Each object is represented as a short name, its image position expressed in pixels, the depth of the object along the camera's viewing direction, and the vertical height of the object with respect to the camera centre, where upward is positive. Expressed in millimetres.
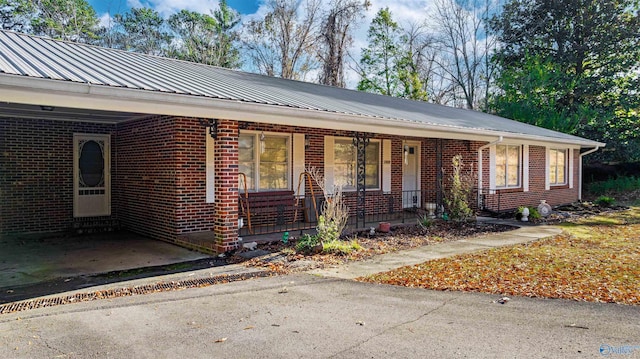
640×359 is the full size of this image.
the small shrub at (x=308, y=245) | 8070 -1157
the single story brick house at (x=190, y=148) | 7227 +717
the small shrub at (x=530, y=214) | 13211 -1018
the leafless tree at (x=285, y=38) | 25859 +7951
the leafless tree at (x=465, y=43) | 31438 +9216
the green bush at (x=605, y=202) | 17344 -871
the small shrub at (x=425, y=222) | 11117 -1057
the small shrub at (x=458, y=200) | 11292 -544
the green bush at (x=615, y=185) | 22125 -314
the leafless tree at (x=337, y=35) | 25812 +8192
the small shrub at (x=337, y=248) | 8039 -1213
